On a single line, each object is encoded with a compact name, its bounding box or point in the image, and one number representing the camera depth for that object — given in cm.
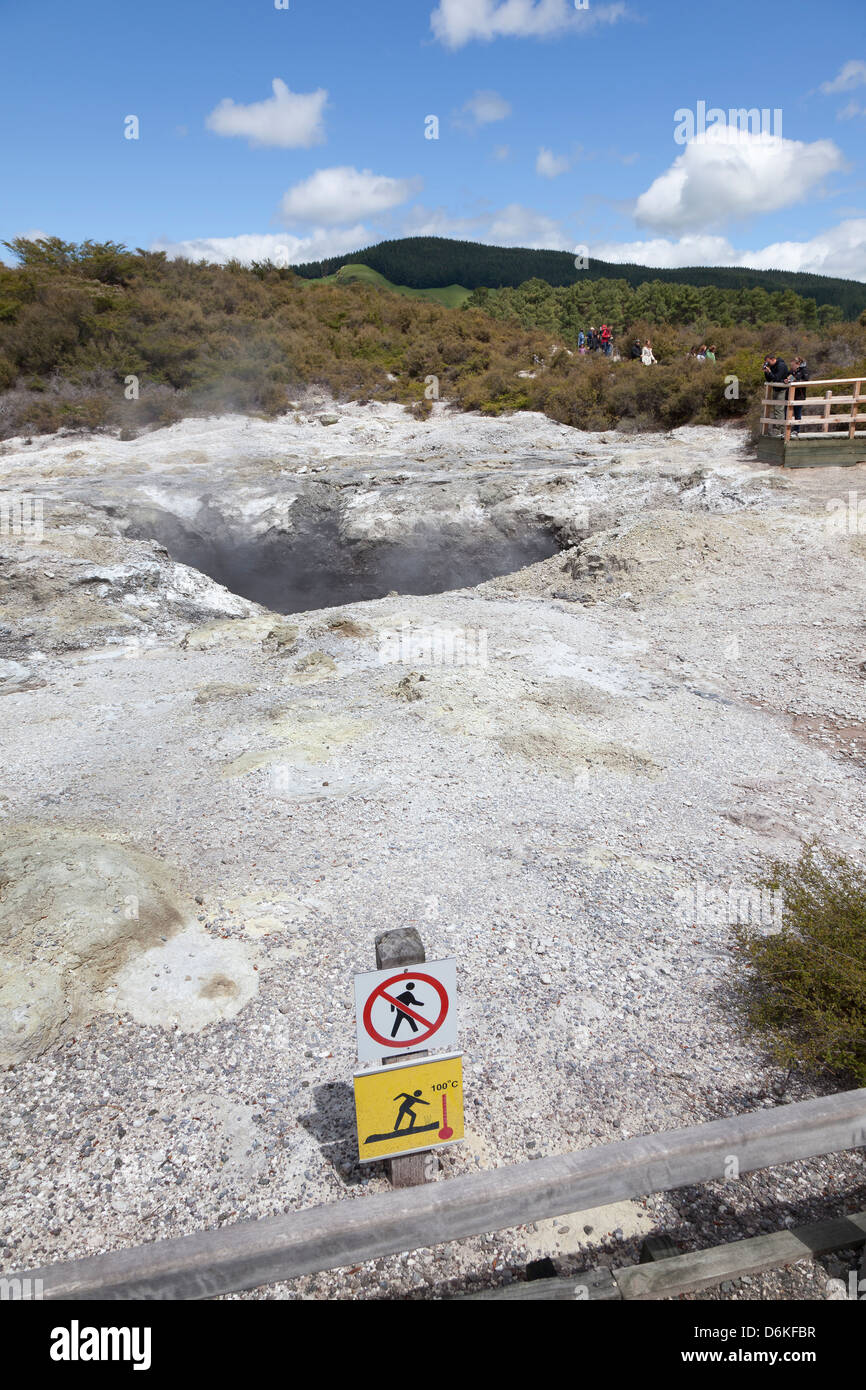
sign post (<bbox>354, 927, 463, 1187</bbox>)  340
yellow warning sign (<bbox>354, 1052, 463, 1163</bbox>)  344
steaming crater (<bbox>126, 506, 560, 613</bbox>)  1792
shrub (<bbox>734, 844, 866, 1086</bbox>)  433
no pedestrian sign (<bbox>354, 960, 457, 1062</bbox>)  338
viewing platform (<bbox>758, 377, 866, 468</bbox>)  1720
